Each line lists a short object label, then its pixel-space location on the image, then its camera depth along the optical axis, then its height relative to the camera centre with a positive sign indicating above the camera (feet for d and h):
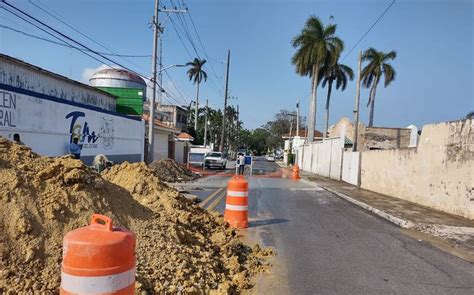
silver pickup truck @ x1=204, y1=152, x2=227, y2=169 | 139.33 -8.69
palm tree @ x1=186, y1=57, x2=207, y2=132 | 276.21 +40.23
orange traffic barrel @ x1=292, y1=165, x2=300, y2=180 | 101.14 -8.52
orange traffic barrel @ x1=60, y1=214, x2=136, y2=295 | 9.57 -3.02
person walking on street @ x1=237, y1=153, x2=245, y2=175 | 106.22 -6.36
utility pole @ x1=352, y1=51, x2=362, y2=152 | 95.40 +7.78
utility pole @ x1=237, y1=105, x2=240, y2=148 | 414.62 +2.08
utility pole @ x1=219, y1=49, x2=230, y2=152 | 194.81 +21.05
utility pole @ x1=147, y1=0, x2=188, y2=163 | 85.20 +11.09
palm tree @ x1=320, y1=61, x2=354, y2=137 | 176.38 +26.08
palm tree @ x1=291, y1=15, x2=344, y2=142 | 154.71 +32.75
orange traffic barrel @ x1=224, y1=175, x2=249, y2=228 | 30.99 -4.96
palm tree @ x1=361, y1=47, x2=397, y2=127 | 188.03 +32.69
